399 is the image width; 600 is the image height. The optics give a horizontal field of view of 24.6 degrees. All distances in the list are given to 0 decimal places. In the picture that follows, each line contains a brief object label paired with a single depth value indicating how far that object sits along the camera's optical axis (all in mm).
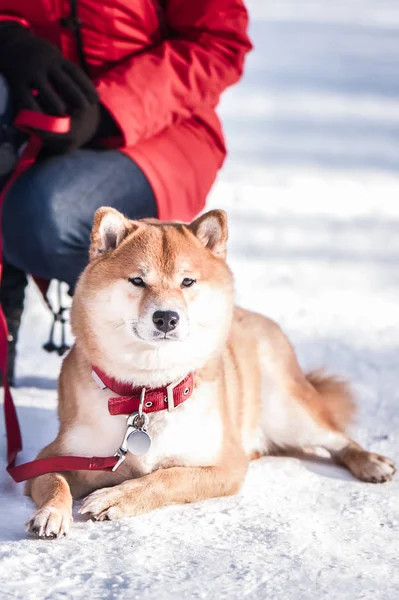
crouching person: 2951
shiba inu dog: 2275
